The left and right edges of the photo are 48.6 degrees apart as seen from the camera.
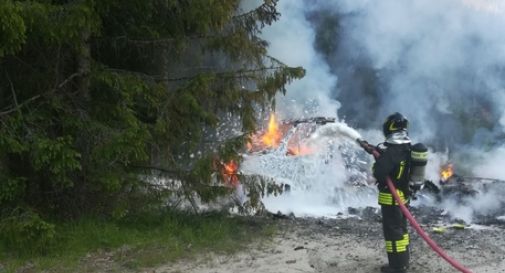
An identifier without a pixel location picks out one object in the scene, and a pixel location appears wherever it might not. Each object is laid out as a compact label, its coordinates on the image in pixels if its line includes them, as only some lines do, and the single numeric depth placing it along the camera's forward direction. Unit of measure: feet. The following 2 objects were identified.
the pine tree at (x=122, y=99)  20.12
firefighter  19.51
